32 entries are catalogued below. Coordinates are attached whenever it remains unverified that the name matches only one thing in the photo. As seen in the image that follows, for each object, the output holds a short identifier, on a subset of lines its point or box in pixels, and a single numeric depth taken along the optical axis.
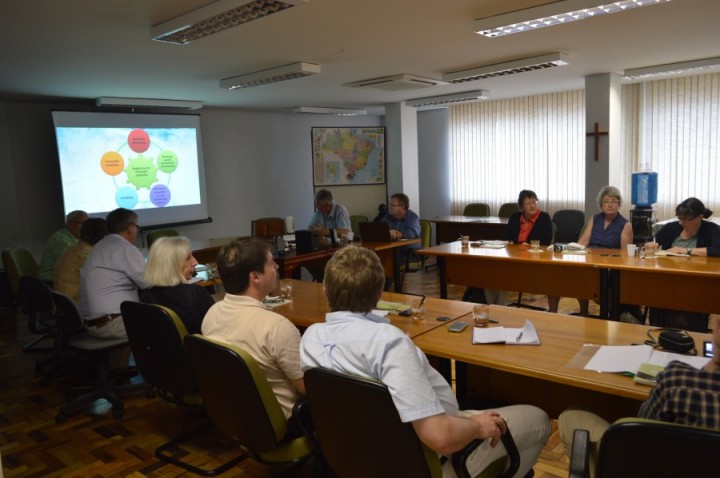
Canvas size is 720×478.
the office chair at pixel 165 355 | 2.58
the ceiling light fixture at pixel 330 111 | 8.53
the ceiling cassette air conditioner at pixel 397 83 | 6.18
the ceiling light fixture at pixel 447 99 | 7.57
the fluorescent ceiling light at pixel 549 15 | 3.56
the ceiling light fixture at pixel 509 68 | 5.34
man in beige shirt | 2.13
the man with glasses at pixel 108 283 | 3.62
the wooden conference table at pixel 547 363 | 2.01
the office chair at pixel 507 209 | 8.09
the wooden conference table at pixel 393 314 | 2.75
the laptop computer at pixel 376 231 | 5.96
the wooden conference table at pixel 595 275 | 3.78
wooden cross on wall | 6.86
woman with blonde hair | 2.84
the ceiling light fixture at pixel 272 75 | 5.22
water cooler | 6.77
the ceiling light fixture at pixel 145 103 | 6.70
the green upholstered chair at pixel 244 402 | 2.00
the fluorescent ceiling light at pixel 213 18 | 3.23
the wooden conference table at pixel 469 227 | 7.59
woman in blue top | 4.83
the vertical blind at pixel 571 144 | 7.31
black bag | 2.15
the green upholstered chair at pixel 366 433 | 1.57
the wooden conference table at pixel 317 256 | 5.21
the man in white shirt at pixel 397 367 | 1.55
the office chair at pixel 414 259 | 6.12
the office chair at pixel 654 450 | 1.25
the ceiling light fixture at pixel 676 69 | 5.97
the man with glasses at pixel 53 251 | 5.08
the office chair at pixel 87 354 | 3.51
